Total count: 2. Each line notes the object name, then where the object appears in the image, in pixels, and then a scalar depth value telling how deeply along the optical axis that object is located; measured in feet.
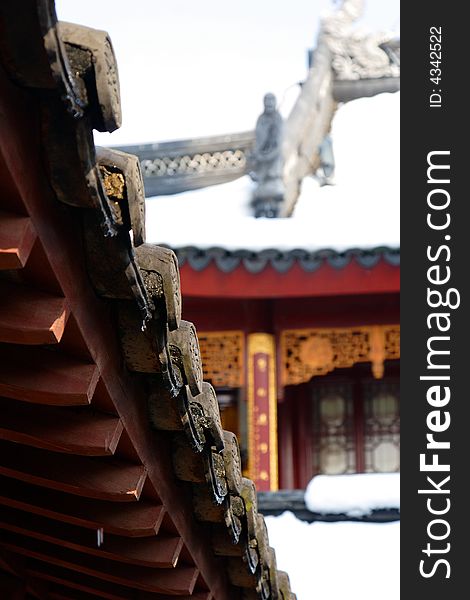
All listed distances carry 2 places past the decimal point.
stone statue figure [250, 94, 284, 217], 35.48
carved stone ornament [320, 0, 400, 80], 43.88
